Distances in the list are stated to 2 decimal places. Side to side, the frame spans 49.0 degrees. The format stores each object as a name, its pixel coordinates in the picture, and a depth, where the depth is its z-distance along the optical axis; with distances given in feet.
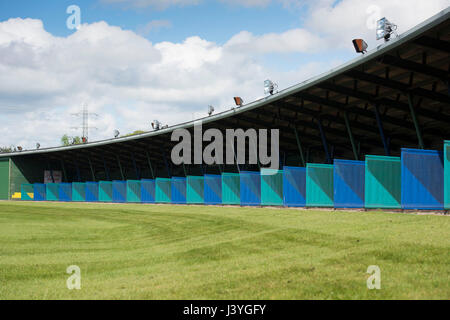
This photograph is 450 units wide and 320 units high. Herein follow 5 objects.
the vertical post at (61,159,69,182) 212.82
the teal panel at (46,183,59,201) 190.06
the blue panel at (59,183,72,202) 181.98
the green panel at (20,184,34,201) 201.16
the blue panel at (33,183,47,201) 195.83
